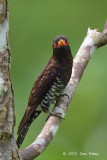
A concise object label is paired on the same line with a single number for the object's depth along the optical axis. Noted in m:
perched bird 7.30
